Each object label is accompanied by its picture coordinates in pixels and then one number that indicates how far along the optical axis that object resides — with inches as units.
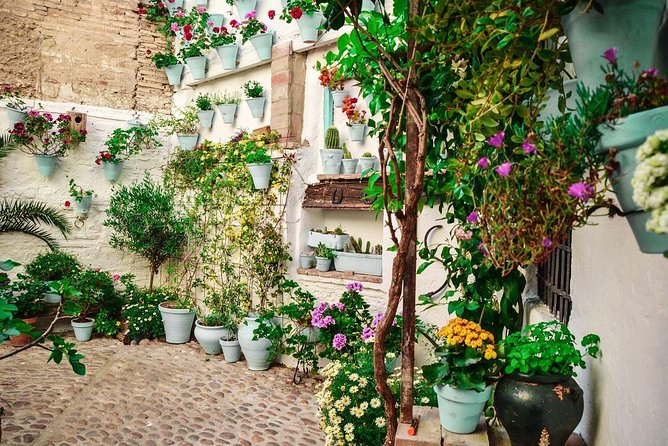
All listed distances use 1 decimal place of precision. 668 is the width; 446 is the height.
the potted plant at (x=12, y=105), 260.5
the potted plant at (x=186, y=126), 288.2
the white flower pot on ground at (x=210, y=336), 231.9
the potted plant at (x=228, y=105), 264.2
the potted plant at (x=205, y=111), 276.8
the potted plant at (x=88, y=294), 253.6
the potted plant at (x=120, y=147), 282.7
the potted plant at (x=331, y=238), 212.5
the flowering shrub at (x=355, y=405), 126.0
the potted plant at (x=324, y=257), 211.0
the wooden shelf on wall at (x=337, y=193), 199.9
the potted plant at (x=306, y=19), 212.8
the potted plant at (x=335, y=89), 200.4
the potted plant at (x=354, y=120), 202.7
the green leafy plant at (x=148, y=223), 261.3
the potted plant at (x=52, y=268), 255.4
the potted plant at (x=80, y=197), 276.4
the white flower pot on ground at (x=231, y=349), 224.4
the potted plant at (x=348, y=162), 206.4
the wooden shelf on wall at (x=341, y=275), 195.6
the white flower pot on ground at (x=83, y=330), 251.9
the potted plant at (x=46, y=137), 262.4
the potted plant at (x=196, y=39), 271.3
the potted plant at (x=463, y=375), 84.0
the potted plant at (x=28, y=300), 241.6
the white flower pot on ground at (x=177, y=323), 250.2
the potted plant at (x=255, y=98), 245.1
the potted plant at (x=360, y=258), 199.5
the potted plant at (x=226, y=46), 255.6
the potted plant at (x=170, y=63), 295.7
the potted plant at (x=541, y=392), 73.6
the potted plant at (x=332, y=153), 208.4
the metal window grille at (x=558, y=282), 113.7
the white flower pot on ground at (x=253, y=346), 212.4
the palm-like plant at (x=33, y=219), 245.9
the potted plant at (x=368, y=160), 200.2
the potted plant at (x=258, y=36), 239.3
